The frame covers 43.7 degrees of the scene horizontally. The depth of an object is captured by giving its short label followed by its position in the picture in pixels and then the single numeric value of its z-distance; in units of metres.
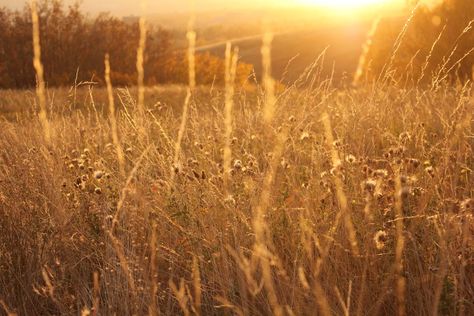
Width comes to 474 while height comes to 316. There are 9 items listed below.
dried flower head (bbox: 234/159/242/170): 2.99
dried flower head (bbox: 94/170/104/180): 2.96
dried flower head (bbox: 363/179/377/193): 2.43
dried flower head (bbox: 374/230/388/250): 2.17
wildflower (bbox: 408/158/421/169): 2.70
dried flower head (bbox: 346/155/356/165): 2.89
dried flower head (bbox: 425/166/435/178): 2.58
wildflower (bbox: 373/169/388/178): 2.53
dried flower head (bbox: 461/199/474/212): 2.18
